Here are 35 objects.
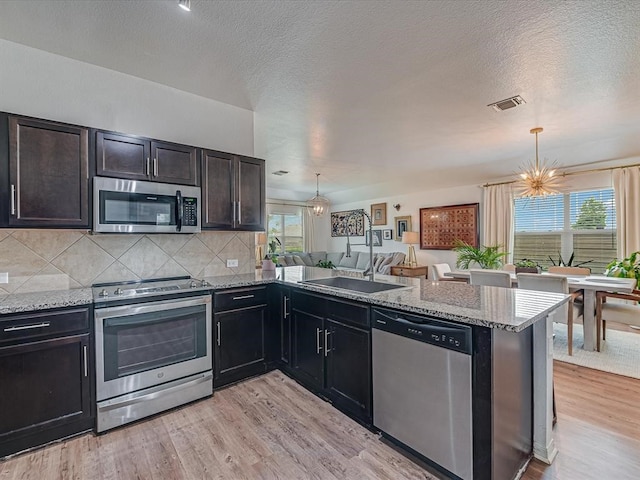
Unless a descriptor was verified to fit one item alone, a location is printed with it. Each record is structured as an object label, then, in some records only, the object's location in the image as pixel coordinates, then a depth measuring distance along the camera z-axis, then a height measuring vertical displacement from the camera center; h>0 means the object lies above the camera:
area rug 3.04 -1.28
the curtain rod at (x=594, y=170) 4.45 +1.02
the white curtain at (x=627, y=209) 4.36 +0.39
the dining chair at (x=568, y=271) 4.25 -0.48
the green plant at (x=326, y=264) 7.84 -0.65
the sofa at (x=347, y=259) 7.34 -0.56
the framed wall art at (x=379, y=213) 7.94 +0.64
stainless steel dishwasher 1.53 -0.82
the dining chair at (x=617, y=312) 3.23 -0.81
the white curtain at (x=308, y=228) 9.12 +0.31
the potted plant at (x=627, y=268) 4.02 -0.42
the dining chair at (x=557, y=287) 3.25 -0.54
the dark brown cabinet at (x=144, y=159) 2.30 +0.64
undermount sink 2.52 -0.40
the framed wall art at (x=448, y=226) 6.20 +0.25
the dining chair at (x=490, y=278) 3.63 -0.49
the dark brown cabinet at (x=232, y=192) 2.83 +0.46
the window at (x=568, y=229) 4.81 +0.14
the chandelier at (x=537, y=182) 3.92 +0.71
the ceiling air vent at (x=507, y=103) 2.87 +1.28
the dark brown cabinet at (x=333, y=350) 2.10 -0.85
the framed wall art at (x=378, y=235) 8.12 +0.08
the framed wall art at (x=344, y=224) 8.58 +0.42
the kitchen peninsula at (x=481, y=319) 1.45 -0.46
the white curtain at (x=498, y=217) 5.69 +0.38
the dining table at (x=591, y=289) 3.25 -0.56
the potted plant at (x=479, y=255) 5.45 -0.33
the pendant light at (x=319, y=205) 5.97 +0.66
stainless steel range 2.10 -0.80
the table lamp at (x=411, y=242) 6.86 -0.09
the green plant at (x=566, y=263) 5.05 -0.43
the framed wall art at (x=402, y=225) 7.39 +0.31
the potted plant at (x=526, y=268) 4.22 -0.43
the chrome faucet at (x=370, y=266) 2.75 -0.26
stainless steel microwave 2.26 +0.26
